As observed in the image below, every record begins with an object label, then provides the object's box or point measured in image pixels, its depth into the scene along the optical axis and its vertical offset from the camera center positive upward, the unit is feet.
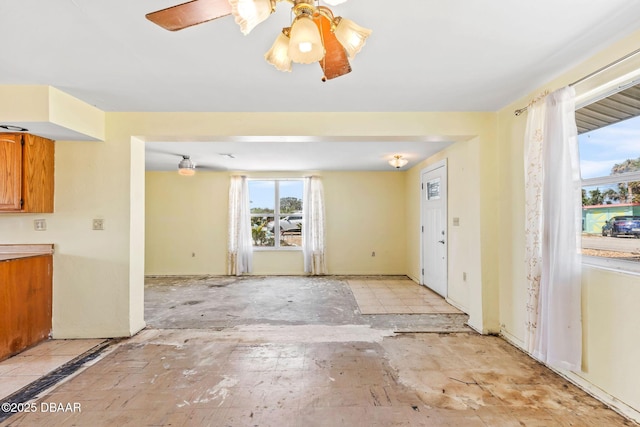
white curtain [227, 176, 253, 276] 20.98 -0.79
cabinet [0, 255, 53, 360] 8.84 -2.55
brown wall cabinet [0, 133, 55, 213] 9.30 +1.45
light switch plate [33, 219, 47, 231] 10.25 -0.16
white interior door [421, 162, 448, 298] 15.44 -0.58
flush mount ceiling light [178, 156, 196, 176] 16.08 +2.79
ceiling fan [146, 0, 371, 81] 3.70 +2.56
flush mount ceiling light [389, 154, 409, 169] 15.56 +2.91
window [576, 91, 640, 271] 6.43 +0.88
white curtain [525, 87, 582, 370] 6.95 -0.53
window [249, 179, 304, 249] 22.20 +0.33
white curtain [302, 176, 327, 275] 21.07 -0.60
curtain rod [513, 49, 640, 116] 5.93 +3.14
